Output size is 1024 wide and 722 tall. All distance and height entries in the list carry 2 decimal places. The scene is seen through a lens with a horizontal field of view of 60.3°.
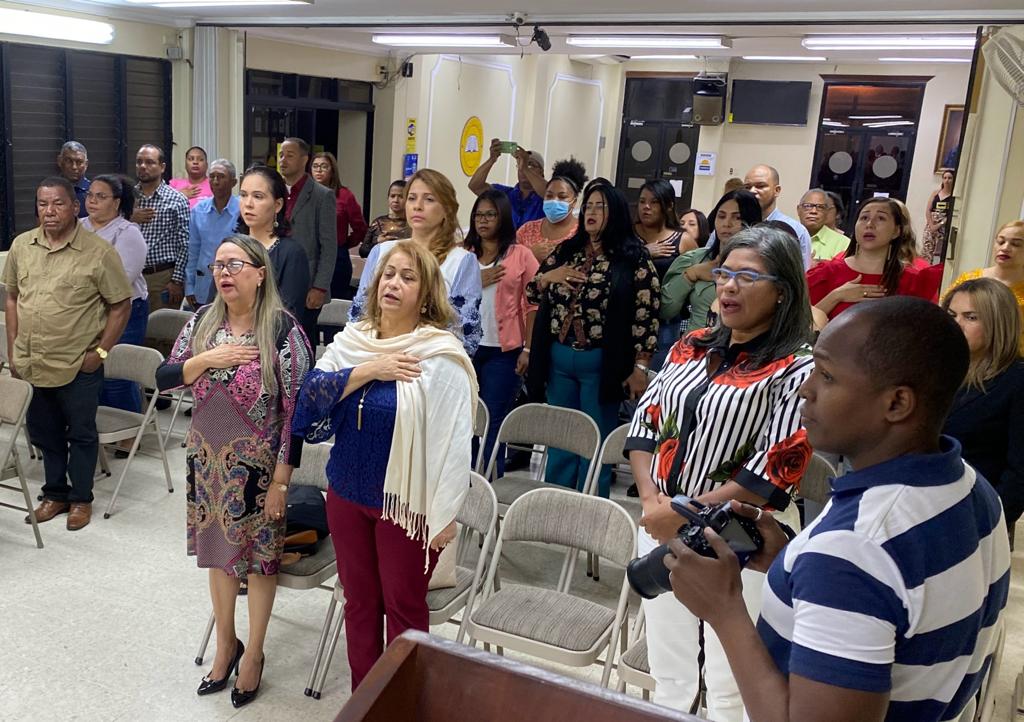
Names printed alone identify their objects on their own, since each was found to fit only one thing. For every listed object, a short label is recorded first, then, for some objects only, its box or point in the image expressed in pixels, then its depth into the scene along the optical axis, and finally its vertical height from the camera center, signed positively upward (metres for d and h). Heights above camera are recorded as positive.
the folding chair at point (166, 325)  5.25 -1.02
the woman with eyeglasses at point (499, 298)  4.53 -0.61
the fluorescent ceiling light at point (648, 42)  6.65 +1.13
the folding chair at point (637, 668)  2.55 -1.38
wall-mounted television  12.14 +1.30
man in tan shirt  4.14 -0.83
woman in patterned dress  2.86 -0.84
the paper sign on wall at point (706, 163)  12.46 +0.40
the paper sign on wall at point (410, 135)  9.75 +0.37
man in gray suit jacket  5.29 -0.33
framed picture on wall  11.50 +0.97
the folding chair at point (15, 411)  3.91 -1.18
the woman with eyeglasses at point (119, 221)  4.69 -0.39
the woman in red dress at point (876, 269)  4.16 -0.30
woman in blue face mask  5.18 -0.25
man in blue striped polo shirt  1.08 -0.45
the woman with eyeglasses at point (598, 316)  4.07 -0.60
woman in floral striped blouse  2.21 -0.57
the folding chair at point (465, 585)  2.91 -1.37
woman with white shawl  2.60 -0.79
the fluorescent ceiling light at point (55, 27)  6.21 +0.82
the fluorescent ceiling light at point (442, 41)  7.42 +1.16
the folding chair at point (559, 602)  2.71 -1.36
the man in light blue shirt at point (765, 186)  5.25 +0.06
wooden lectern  0.99 -0.58
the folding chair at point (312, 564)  3.04 -1.37
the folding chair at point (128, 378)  4.47 -1.16
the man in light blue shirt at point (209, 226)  5.42 -0.44
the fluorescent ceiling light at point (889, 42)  6.08 +1.20
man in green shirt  6.38 -0.18
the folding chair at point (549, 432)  3.86 -1.09
